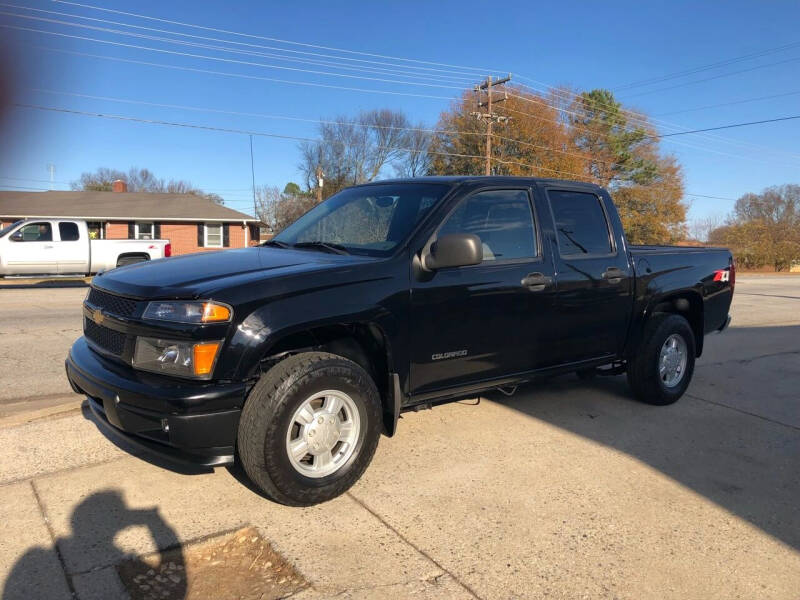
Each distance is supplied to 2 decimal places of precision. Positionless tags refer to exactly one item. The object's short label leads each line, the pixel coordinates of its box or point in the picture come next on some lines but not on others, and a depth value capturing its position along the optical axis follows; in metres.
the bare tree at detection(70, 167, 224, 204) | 64.69
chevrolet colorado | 3.16
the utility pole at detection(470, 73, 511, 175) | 34.85
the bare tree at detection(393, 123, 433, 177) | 48.78
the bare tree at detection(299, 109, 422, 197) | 48.56
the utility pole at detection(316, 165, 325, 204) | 39.86
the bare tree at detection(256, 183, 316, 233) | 54.78
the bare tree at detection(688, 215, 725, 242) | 59.38
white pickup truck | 17.75
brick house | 32.25
